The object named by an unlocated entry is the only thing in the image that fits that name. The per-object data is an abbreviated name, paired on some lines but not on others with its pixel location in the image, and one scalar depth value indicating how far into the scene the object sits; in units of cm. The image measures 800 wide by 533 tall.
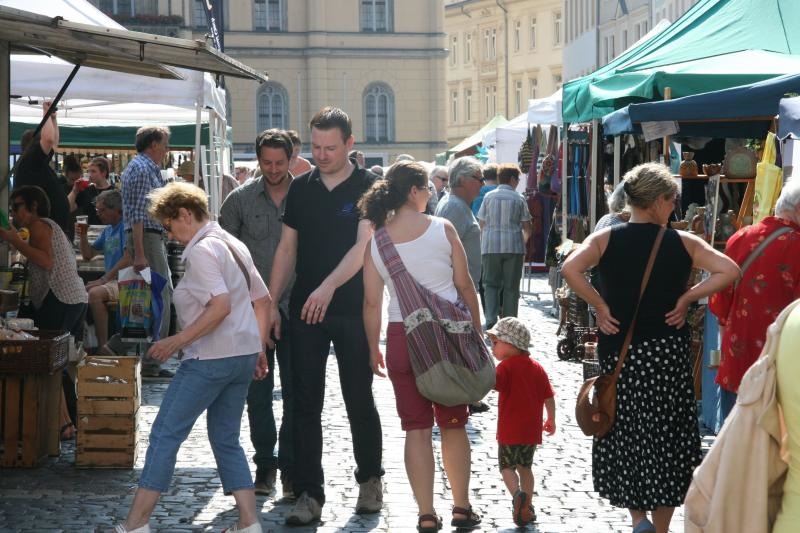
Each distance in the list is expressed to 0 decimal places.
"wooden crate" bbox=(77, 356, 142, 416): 1179
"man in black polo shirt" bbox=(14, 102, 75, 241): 1638
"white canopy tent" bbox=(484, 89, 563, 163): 3616
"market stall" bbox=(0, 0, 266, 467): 1168
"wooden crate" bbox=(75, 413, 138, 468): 1174
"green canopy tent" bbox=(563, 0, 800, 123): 1646
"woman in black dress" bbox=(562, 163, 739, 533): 890
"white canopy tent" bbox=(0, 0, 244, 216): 1857
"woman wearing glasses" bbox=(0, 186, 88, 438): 1285
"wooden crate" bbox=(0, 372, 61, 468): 1168
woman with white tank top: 933
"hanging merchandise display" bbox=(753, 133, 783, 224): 1261
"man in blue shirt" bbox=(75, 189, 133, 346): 1705
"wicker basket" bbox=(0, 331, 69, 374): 1168
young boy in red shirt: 1016
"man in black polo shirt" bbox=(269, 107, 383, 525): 999
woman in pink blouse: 880
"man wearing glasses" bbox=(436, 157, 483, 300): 1765
